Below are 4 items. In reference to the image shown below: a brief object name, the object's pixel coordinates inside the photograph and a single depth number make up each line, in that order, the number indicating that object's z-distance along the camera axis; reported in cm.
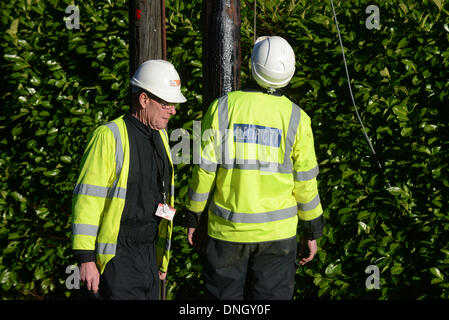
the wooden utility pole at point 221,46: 619
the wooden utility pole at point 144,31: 690
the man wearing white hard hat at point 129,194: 539
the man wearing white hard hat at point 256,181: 580
